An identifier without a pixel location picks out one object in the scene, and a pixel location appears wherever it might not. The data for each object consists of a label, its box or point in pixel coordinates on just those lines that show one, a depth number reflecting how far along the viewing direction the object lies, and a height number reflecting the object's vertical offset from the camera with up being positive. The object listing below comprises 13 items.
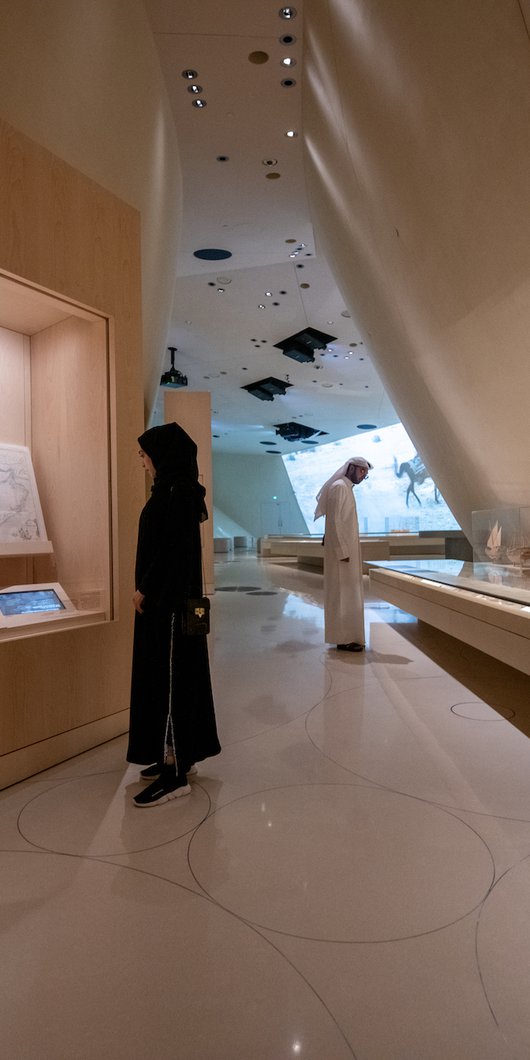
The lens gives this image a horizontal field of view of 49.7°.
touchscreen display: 2.64 -0.33
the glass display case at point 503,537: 4.78 -0.09
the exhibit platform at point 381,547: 11.98 -0.43
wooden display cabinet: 2.93 +0.53
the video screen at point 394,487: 21.00 +1.62
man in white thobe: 4.81 -0.37
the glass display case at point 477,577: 3.18 -0.37
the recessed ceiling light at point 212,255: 8.91 +4.36
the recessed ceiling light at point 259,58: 5.25 +4.38
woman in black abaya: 2.26 -0.49
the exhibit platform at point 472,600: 2.59 -0.43
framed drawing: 2.85 +0.14
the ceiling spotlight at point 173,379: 14.33 +3.86
